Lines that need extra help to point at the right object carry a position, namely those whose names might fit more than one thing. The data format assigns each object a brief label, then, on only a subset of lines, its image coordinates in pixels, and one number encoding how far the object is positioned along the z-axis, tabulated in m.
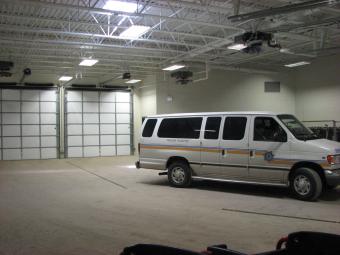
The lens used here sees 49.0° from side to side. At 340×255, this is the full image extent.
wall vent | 21.53
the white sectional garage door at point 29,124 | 20.27
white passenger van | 8.42
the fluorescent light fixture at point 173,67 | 17.83
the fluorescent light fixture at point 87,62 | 15.90
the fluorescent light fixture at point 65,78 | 19.69
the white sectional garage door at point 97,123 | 21.64
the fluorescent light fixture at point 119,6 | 9.73
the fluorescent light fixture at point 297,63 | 18.05
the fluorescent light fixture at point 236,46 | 13.71
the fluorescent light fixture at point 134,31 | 11.04
